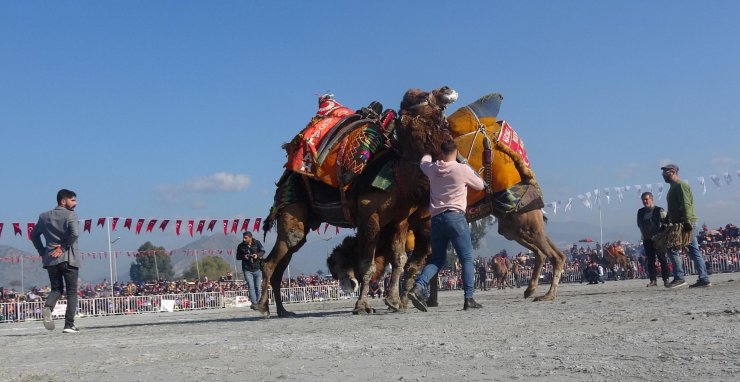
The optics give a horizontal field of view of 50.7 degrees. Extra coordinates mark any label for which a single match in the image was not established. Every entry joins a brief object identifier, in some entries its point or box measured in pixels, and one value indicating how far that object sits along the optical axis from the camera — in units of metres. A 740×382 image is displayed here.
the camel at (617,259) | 32.94
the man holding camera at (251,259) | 17.06
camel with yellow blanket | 10.40
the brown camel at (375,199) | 9.60
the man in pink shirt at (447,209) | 8.67
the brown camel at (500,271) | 31.17
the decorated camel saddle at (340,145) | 10.04
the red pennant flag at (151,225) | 31.36
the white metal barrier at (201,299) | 26.30
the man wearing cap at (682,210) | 12.78
